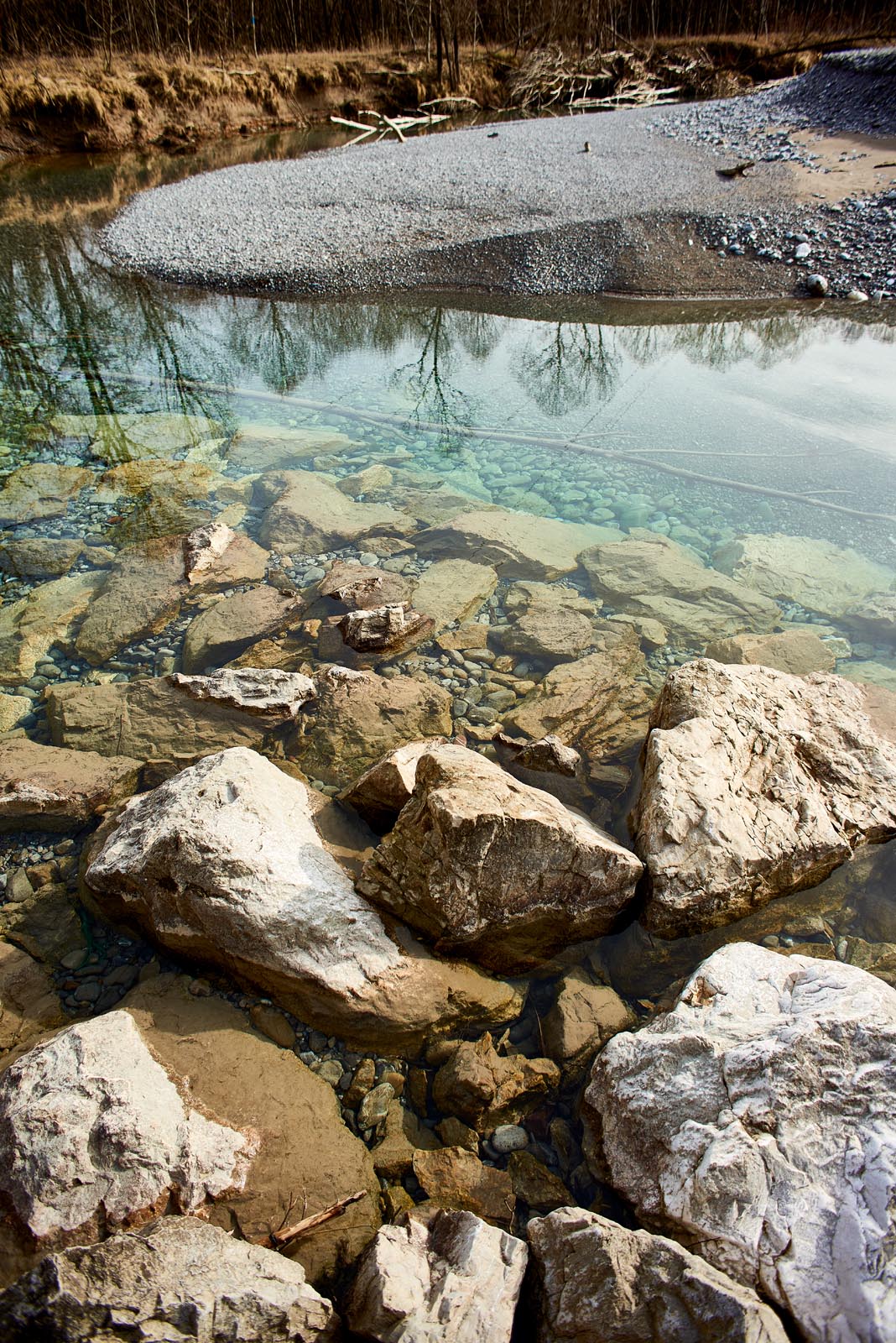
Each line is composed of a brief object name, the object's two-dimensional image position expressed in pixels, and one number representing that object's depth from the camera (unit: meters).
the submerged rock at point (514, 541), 4.72
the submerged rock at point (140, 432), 6.03
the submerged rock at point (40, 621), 3.93
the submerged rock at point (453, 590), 4.30
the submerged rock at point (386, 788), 2.79
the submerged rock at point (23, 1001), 2.31
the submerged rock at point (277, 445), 5.92
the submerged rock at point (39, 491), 5.21
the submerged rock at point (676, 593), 4.30
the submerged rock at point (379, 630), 3.99
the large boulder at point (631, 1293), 1.46
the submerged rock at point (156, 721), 3.38
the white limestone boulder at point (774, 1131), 1.54
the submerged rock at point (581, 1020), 2.35
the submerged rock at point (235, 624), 3.98
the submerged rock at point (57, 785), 3.02
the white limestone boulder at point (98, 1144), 1.76
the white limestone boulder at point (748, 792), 2.55
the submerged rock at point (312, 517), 4.93
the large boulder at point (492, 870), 2.40
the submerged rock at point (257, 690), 3.50
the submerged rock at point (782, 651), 3.95
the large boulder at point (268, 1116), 1.90
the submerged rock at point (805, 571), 4.51
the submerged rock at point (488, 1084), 2.21
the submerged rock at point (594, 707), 3.48
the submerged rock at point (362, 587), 4.33
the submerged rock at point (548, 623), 4.07
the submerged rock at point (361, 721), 3.32
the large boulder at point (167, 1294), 1.46
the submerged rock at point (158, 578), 4.11
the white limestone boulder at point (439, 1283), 1.58
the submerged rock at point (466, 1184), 2.02
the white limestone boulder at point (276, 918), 2.35
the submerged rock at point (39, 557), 4.64
